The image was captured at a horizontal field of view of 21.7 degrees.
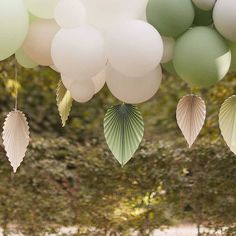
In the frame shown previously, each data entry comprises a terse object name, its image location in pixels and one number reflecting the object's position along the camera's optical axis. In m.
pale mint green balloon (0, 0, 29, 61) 3.06
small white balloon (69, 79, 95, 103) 3.37
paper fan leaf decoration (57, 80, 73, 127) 3.78
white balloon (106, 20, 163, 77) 2.94
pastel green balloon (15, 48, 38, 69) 3.45
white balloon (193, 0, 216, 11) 3.02
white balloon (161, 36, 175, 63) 3.20
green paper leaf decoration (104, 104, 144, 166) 3.45
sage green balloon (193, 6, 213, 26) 3.08
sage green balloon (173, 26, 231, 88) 3.00
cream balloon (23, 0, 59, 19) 3.11
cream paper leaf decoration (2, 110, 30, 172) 3.49
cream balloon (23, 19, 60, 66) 3.25
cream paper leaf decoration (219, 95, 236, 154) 3.36
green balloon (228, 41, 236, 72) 3.10
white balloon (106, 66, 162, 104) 3.24
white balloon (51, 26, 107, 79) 3.00
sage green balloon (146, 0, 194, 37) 3.01
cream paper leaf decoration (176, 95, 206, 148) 3.34
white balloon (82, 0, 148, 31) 3.04
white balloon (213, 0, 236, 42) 2.88
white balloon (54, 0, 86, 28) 3.01
